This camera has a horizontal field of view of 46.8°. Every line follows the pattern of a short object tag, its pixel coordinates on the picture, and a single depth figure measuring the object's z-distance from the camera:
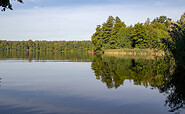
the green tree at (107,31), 75.88
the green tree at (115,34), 70.31
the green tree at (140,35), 62.22
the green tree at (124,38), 65.19
